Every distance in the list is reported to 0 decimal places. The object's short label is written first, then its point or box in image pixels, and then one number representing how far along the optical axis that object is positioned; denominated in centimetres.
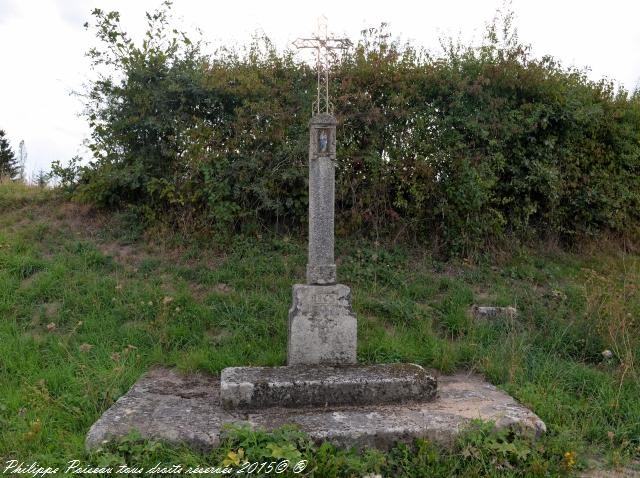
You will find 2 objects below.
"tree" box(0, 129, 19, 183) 1186
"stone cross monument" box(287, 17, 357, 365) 476
